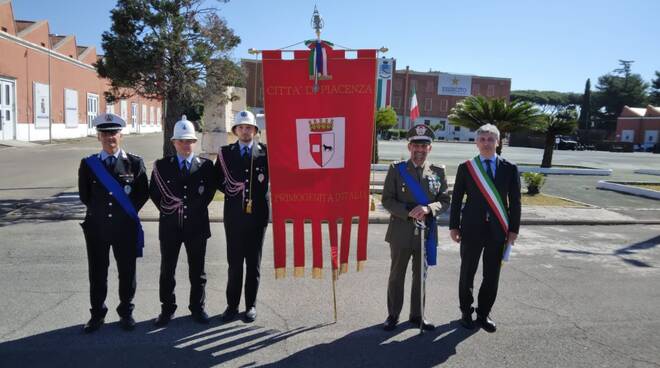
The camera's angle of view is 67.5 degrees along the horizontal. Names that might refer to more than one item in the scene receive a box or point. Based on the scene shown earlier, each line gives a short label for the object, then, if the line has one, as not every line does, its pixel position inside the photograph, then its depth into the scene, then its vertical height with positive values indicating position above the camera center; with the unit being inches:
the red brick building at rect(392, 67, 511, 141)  2871.6 +276.2
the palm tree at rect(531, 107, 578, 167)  821.2 +28.1
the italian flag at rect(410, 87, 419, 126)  525.4 +26.7
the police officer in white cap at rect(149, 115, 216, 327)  174.2 -28.7
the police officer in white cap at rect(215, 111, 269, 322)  179.6 -26.5
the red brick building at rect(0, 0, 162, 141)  1187.9 +103.8
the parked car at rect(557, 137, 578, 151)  1995.2 -15.4
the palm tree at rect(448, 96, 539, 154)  634.2 +30.7
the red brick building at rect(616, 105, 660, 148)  2407.7 +90.7
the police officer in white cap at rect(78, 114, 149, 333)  167.9 -31.1
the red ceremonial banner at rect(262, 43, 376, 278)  175.6 -2.9
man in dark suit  178.7 -28.6
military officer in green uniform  176.4 -24.7
